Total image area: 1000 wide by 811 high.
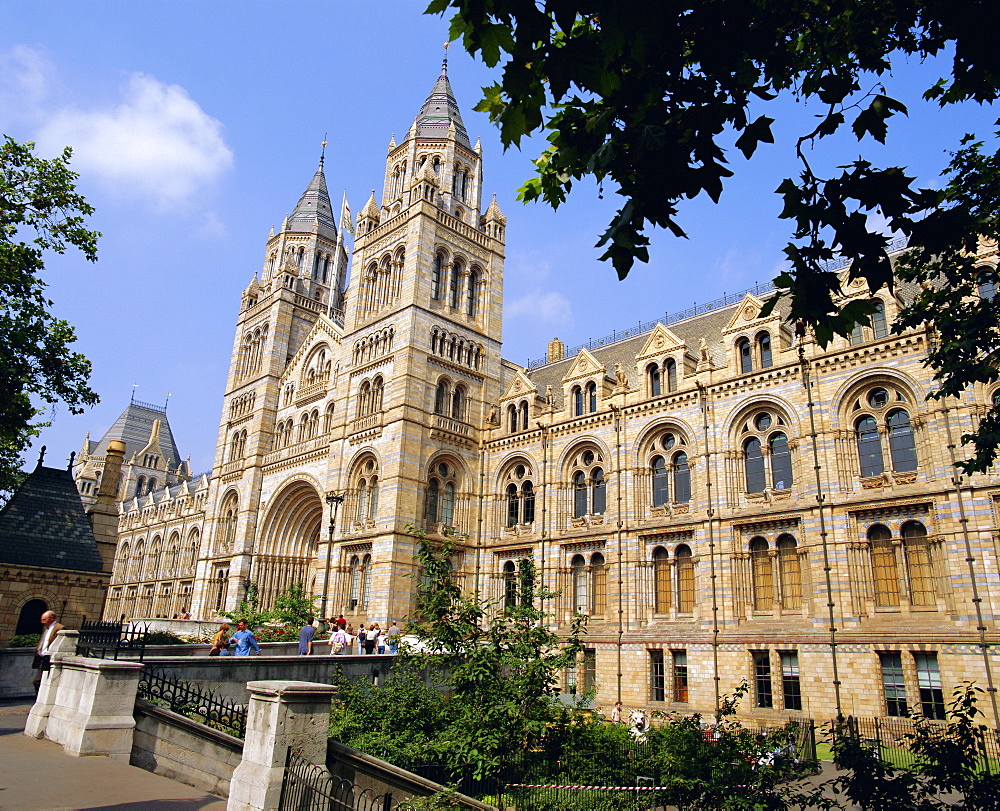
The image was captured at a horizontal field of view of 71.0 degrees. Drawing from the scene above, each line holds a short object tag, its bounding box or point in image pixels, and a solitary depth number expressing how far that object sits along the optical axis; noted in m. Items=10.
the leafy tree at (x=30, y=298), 19.64
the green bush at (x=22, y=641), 21.70
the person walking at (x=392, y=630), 27.77
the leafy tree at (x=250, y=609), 33.66
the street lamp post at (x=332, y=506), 29.92
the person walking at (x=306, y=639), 22.03
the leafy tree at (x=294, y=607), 34.62
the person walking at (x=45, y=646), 14.20
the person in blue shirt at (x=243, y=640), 19.62
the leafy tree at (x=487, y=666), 12.31
